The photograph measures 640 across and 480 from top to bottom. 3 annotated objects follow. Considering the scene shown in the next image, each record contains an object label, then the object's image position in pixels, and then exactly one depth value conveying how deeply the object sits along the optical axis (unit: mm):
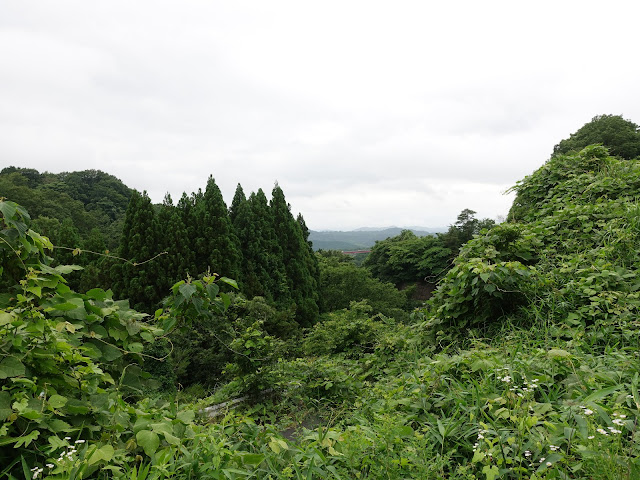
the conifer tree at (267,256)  15977
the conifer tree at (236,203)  18312
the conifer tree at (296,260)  16719
